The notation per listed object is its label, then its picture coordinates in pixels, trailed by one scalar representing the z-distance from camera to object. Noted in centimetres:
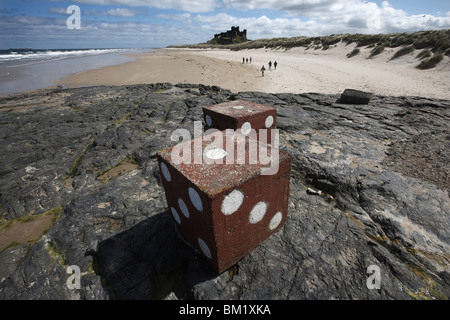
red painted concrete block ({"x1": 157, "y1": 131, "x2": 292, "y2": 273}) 216
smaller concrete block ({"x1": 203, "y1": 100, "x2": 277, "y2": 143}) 391
